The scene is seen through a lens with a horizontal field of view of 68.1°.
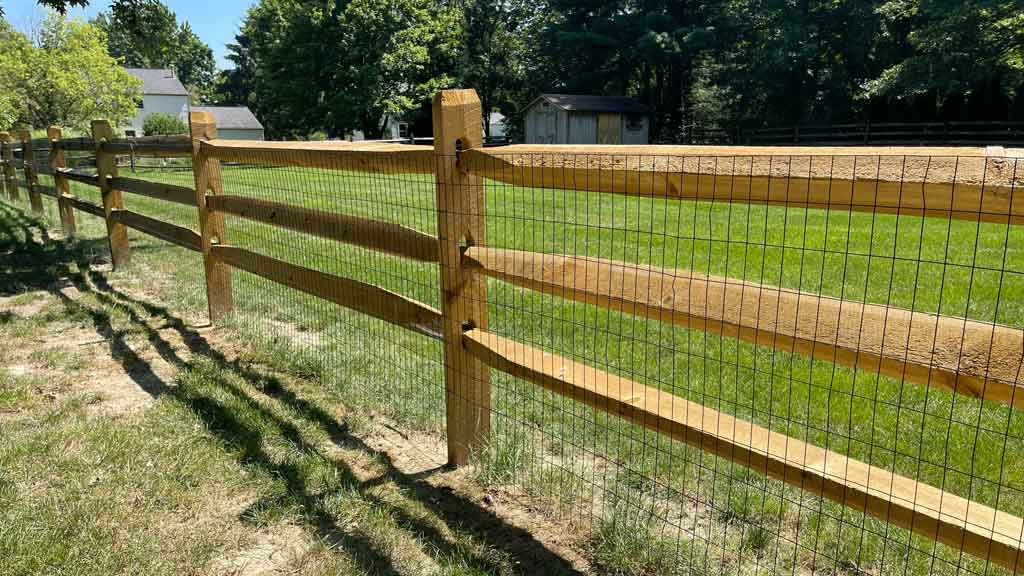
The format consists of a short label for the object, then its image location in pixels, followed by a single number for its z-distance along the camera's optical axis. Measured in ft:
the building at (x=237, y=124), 191.01
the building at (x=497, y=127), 187.21
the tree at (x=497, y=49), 169.89
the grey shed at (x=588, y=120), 135.74
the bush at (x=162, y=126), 132.98
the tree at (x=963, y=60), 89.37
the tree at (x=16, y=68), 97.14
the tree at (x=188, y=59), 299.79
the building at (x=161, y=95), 200.44
